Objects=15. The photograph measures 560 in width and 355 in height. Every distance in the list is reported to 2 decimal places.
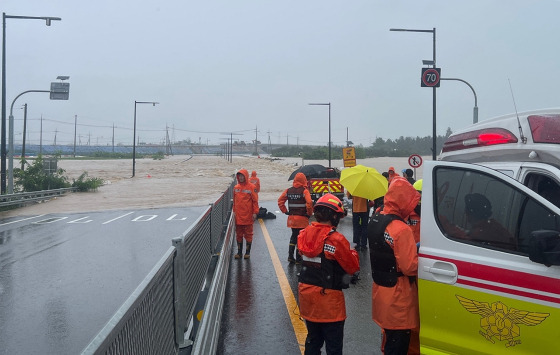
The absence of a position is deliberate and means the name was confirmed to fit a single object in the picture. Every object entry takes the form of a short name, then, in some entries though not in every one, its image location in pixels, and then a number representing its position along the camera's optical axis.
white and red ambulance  3.13
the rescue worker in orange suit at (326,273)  3.99
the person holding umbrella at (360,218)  10.74
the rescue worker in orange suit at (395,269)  3.66
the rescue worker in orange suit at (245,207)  9.45
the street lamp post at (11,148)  22.67
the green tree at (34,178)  28.32
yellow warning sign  24.97
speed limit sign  18.39
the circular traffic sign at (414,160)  24.28
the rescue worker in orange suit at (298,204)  8.59
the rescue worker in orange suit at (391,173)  11.65
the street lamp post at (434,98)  18.78
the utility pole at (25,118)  41.27
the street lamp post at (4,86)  20.50
